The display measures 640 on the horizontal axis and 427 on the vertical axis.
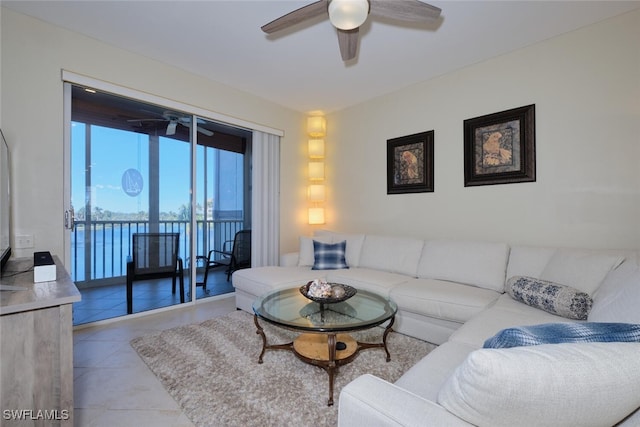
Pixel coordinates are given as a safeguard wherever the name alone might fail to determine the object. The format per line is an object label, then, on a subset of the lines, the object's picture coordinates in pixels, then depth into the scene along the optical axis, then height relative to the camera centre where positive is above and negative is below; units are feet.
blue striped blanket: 2.46 -1.09
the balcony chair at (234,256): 12.32 -1.88
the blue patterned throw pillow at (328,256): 10.79 -1.63
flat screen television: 5.68 +0.22
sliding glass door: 9.04 +0.68
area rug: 5.05 -3.46
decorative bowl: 6.50 -1.92
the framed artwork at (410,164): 10.89 +1.93
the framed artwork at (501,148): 8.64 +2.05
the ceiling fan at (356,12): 5.40 +4.05
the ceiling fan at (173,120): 10.52 +3.46
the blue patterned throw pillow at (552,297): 5.63 -1.76
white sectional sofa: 2.01 -1.54
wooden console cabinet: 3.74 -1.94
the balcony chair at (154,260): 10.03 -1.67
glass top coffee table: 5.55 -2.23
